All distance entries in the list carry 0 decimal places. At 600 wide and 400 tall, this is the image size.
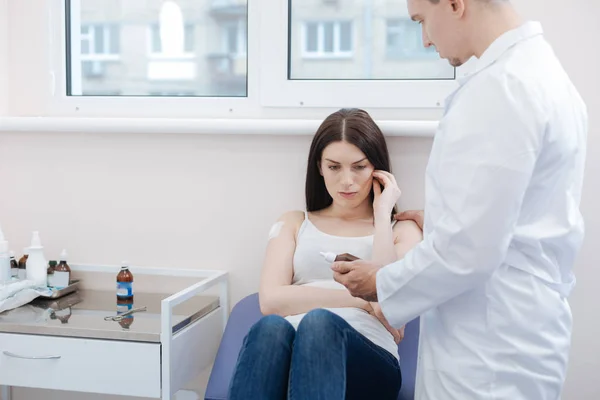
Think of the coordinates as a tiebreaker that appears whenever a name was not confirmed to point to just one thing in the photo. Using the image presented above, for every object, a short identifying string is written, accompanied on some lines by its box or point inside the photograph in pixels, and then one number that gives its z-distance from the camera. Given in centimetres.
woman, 163
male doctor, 125
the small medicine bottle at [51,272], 242
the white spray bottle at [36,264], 234
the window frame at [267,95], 240
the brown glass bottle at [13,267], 241
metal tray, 232
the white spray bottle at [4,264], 230
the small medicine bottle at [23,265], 239
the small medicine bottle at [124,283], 229
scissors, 209
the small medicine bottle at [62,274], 241
